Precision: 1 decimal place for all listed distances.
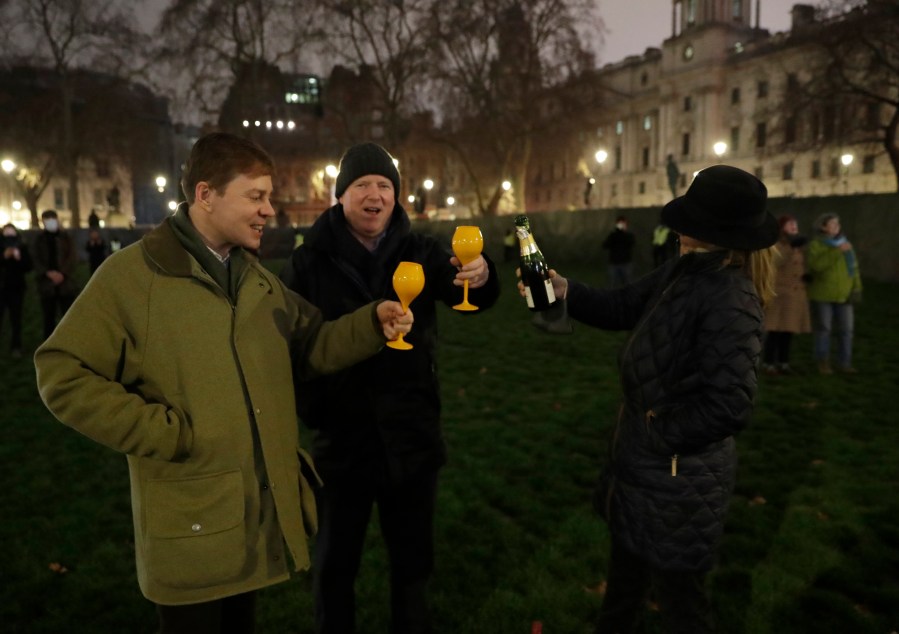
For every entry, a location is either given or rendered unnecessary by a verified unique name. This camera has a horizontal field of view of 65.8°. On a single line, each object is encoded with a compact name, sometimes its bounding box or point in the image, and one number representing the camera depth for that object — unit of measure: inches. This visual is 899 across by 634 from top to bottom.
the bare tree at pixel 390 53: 1339.8
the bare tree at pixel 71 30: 1314.0
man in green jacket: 78.8
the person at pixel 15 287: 399.9
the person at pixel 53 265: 378.9
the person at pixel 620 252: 600.1
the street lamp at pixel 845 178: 2027.8
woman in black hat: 95.7
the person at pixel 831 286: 336.5
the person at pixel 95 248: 633.0
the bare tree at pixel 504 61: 1354.6
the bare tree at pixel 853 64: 943.7
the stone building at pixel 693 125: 2144.4
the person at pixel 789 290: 336.2
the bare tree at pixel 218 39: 1289.4
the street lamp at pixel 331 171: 1502.2
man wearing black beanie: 112.3
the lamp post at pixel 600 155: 1276.8
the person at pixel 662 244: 696.4
